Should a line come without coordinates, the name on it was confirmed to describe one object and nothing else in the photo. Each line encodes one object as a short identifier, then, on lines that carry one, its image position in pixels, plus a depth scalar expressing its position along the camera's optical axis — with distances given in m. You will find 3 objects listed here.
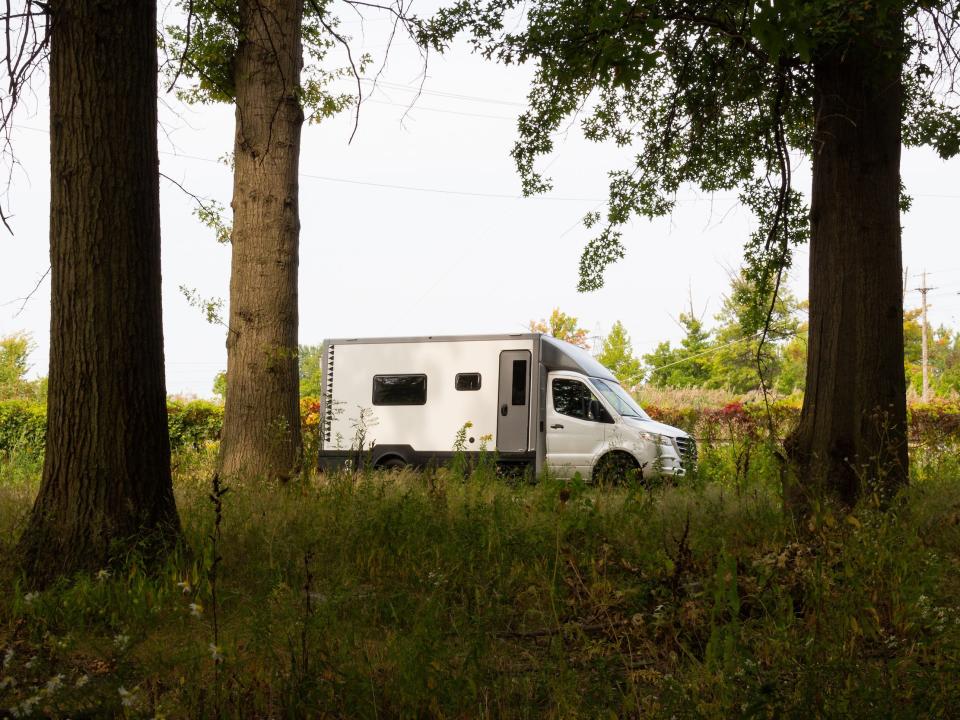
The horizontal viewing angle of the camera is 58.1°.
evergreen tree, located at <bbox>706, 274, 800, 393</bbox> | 41.60
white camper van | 14.54
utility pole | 43.21
